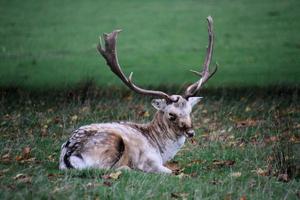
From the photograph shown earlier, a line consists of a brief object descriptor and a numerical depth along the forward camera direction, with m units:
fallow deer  18.31
